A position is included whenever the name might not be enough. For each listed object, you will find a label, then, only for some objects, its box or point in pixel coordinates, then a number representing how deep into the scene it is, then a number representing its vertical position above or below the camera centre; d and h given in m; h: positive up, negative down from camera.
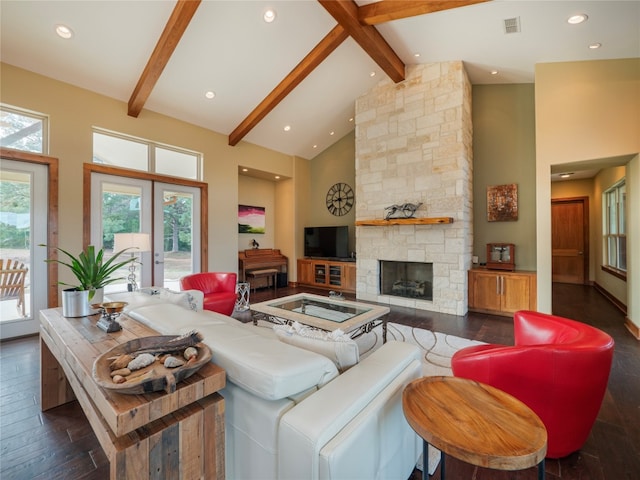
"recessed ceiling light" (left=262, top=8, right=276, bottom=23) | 3.63 +2.99
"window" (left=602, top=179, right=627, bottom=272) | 4.75 +0.22
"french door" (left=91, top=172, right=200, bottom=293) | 4.36 +0.36
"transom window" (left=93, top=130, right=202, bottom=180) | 4.36 +1.50
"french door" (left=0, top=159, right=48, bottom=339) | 3.54 +0.09
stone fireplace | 4.68 +1.18
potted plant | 1.96 -0.32
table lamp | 3.42 +0.01
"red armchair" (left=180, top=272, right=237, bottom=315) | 3.87 -0.69
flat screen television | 6.84 -0.02
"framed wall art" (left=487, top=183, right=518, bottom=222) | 4.97 +0.67
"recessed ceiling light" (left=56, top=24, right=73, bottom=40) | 3.24 +2.50
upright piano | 6.47 -0.46
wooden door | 6.73 -0.02
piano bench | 6.51 -0.80
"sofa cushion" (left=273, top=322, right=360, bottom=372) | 1.46 -0.56
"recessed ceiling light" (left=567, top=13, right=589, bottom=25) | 3.17 +2.54
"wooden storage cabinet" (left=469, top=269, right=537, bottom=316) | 4.38 -0.84
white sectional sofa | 0.95 -0.67
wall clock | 7.09 +1.10
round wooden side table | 0.90 -0.68
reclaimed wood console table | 0.88 -0.64
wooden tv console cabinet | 6.49 -0.81
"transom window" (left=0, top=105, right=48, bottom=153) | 3.54 +1.49
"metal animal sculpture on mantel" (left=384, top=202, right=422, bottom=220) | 5.04 +0.57
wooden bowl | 0.94 -0.48
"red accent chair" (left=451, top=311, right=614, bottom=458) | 1.49 -0.77
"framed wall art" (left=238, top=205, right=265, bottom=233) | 6.99 +0.59
